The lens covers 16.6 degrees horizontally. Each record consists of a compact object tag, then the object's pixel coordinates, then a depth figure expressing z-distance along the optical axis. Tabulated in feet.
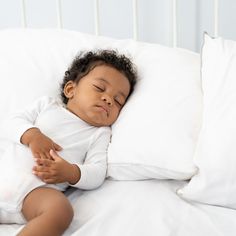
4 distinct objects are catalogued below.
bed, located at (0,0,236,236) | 4.94
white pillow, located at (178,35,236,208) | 5.01
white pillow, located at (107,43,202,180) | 5.22
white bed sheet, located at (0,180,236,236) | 4.85
